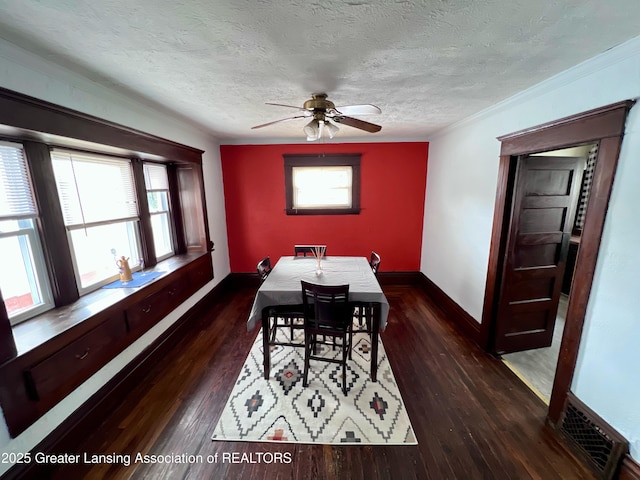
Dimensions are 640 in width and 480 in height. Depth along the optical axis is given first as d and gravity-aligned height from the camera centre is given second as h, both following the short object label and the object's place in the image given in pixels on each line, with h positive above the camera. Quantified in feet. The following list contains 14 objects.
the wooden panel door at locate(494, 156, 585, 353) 7.41 -1.73
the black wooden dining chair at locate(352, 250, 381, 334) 7.39 -3.24
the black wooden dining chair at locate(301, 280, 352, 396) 6.49 -3.27
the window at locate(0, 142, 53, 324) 5.19 -0.90
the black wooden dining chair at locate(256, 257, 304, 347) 7.57 -3.52
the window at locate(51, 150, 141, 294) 6.56 -0.33
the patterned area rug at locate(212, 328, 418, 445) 5.76 -5.55
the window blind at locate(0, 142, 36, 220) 5.15 +0.38
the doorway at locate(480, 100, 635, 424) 4.74 +0.45
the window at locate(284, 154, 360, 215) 13.28 +0.83
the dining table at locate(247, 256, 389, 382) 7.20 -2.77
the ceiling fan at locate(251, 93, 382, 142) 5.87 +2.15
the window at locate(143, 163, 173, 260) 9.64 -0.24
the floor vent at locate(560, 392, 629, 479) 4.71 -5.04
